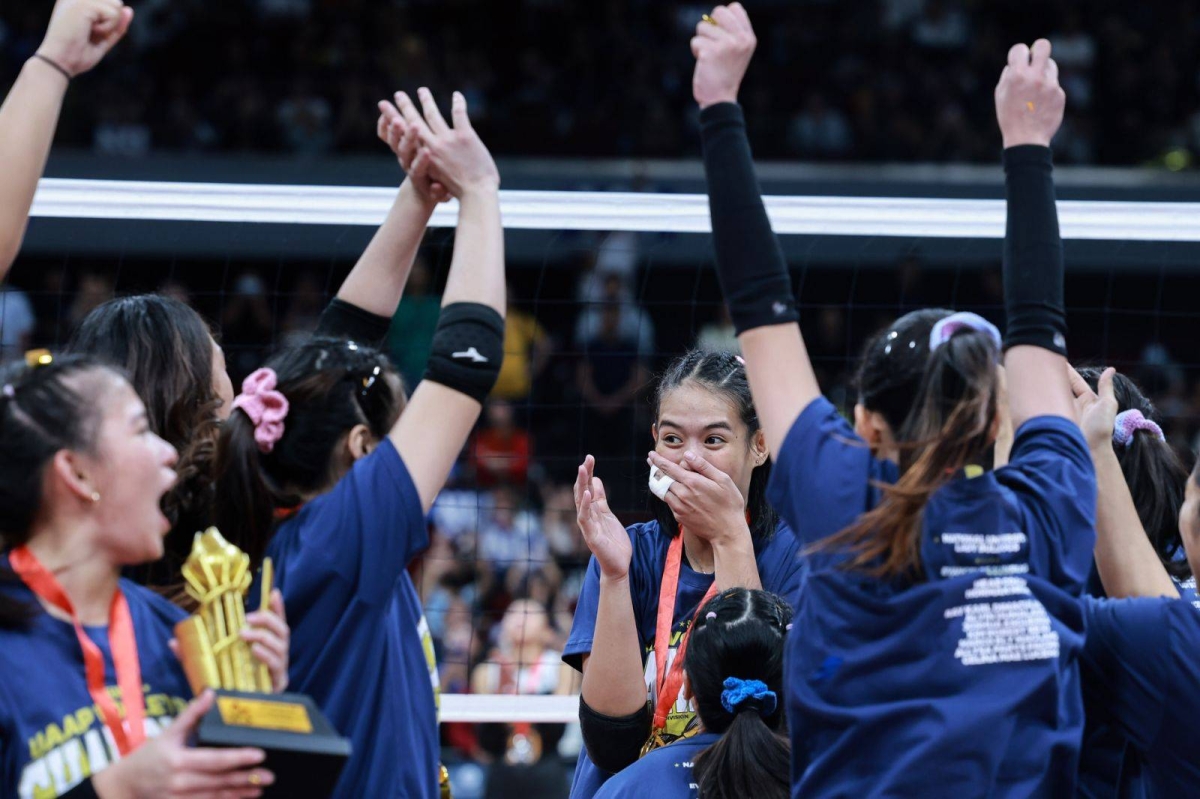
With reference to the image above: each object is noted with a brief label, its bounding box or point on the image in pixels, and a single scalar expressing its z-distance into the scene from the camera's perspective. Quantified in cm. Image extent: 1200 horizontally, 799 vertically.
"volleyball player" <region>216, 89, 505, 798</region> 493
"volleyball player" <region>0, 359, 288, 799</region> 448
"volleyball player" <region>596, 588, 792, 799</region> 575
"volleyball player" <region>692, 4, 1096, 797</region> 479
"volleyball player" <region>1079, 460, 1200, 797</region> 527
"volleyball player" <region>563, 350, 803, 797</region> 674
